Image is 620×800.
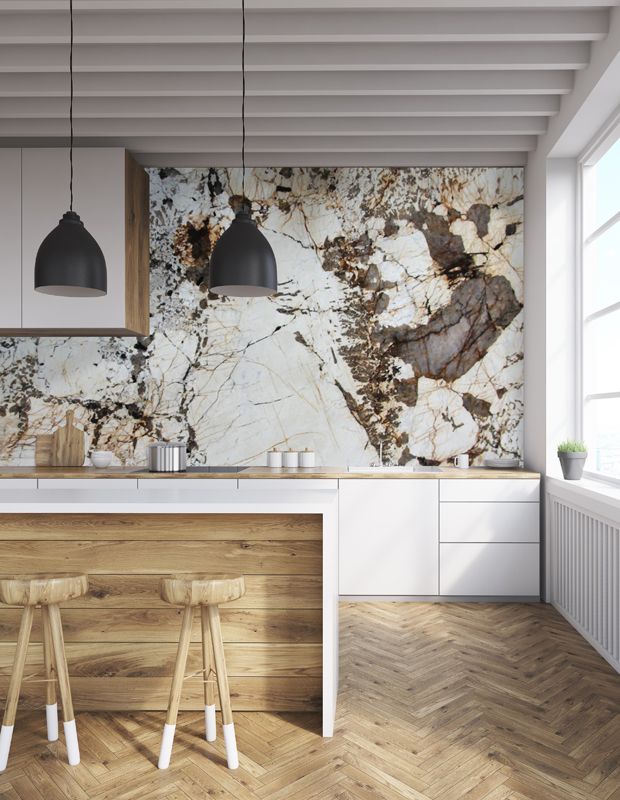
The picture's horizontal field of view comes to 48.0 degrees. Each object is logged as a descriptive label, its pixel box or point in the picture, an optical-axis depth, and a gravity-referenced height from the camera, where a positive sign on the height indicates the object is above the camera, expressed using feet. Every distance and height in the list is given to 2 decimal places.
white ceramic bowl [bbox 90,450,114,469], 15.60 -1.49
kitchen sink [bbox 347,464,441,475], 15.07 -1.70
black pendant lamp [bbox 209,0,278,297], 9.18 +1.76
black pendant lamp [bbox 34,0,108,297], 9.01 +1.72
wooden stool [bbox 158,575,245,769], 7.72 -2.56
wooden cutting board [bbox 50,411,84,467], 16.14 -1.29
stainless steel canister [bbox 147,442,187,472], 15.05 -1.43
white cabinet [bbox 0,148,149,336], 14.69 +3.62
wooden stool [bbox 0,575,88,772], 7.75 -2.65
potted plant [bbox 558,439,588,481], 13.08 -1.24
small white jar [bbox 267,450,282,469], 15.49 -1.49
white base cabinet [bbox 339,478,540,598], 14.48 -3.01
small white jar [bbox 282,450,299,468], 15.57 -1.50
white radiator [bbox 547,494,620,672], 10.94 -3.16
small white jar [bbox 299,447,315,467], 15.43 -1.46
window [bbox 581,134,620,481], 12.82 +1.59
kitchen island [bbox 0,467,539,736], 9.17 -2.68
